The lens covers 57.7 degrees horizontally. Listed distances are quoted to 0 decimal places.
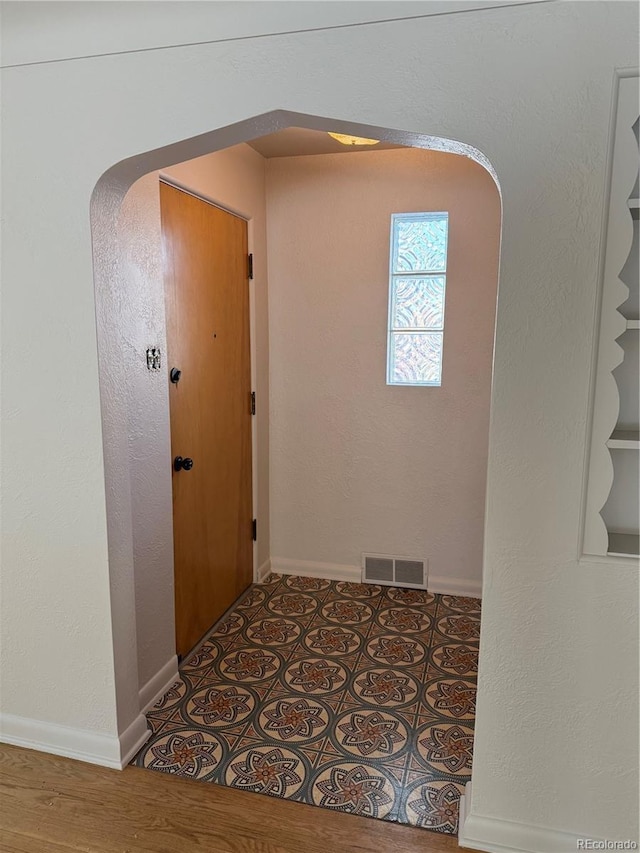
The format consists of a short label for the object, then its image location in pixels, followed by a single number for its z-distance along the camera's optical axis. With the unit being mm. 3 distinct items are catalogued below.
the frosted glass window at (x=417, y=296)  3115
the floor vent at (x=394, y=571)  3361
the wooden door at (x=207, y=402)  2506
